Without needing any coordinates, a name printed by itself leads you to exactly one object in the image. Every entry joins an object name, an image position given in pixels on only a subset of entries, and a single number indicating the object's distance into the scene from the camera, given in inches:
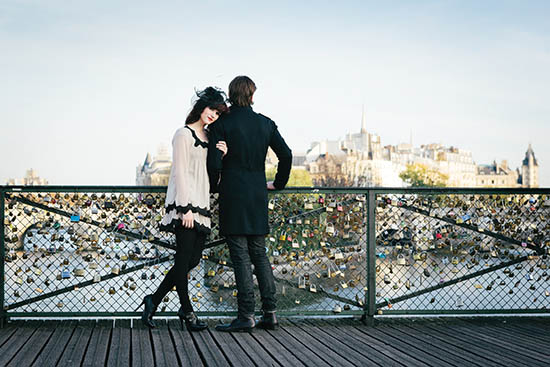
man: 205.6
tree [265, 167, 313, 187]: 3071.9
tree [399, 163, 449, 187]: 3506.4
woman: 203.5
